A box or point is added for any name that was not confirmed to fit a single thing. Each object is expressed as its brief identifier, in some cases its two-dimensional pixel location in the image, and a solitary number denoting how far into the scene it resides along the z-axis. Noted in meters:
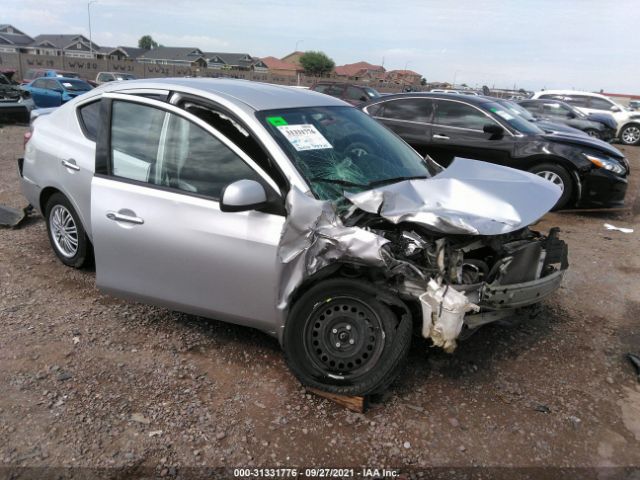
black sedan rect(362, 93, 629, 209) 7.38
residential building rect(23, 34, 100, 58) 80.62
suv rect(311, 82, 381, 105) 16.94
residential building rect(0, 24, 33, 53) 75.44
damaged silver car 2.83
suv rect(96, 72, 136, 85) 25.80
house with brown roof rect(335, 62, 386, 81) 84.81
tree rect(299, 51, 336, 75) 89.88
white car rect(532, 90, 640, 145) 18.05
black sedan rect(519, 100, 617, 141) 15.88
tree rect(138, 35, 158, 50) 122.44
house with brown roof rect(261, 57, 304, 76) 89.31
